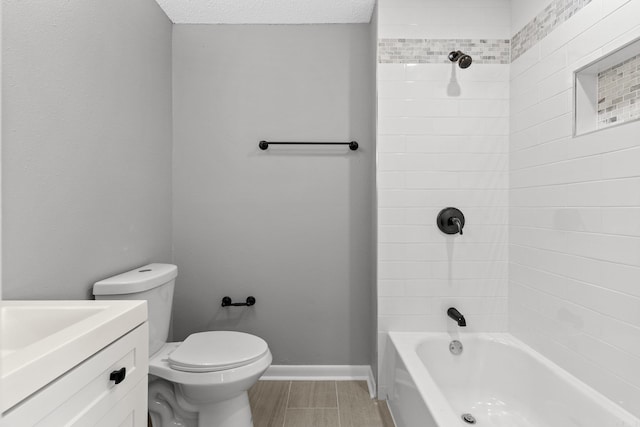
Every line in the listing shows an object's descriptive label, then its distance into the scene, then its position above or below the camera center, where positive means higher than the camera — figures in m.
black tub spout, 1.76 -0.56
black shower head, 1.77 +0.83
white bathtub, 1.23 -0.79
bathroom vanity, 0.59 -0.33
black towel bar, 2.08 +0.43
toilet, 1.39 -0.67
